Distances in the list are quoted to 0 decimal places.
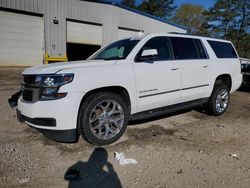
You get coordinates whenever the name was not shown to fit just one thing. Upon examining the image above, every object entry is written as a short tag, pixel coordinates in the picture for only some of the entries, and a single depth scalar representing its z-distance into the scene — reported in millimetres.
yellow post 14133
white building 13398
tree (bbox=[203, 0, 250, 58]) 37781
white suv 3320
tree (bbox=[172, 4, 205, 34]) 53072
